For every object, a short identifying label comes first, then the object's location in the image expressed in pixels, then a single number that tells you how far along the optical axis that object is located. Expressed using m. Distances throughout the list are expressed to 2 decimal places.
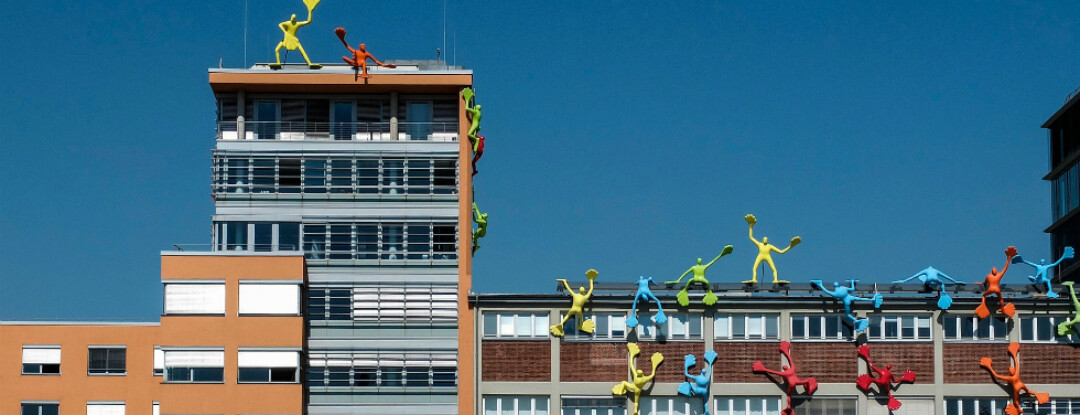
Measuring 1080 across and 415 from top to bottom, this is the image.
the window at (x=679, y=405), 88.75
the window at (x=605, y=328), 89.31
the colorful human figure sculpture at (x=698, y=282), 88.94
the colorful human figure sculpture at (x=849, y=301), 89.19
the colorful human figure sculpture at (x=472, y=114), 90.25
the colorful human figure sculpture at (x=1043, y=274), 90.12
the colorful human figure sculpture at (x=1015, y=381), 88.62
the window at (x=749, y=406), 88.75
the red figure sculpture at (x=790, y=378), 88.19
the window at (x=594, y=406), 88.56
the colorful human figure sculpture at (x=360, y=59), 89.62
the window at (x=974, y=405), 89.44
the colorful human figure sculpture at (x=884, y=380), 88.62
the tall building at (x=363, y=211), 88.00
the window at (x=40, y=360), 88.12
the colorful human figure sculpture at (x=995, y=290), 89.81
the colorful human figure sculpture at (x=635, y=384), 87.88
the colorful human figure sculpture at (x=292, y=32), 90.25
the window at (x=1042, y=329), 90.25
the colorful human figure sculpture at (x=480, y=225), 93.19
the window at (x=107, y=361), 88.25
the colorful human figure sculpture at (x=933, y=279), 90.31
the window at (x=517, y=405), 88.31
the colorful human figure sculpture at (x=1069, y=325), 89.62
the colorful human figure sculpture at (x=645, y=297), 88.50
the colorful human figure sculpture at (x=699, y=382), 87.94
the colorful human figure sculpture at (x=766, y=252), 89.69
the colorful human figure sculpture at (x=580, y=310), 88.56
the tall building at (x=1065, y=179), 107.64
